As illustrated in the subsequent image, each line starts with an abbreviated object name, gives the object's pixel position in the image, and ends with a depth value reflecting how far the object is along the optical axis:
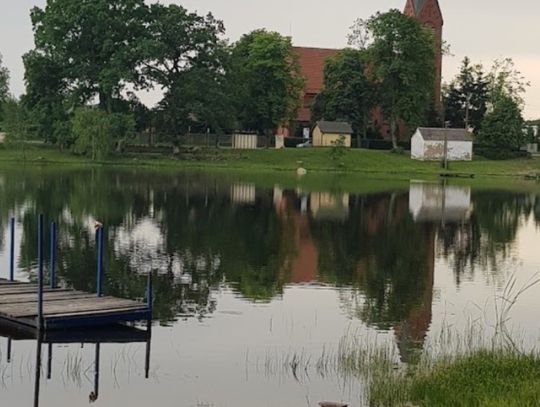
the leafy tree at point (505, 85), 117.25
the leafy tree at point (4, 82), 114.76
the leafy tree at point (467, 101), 113.50
